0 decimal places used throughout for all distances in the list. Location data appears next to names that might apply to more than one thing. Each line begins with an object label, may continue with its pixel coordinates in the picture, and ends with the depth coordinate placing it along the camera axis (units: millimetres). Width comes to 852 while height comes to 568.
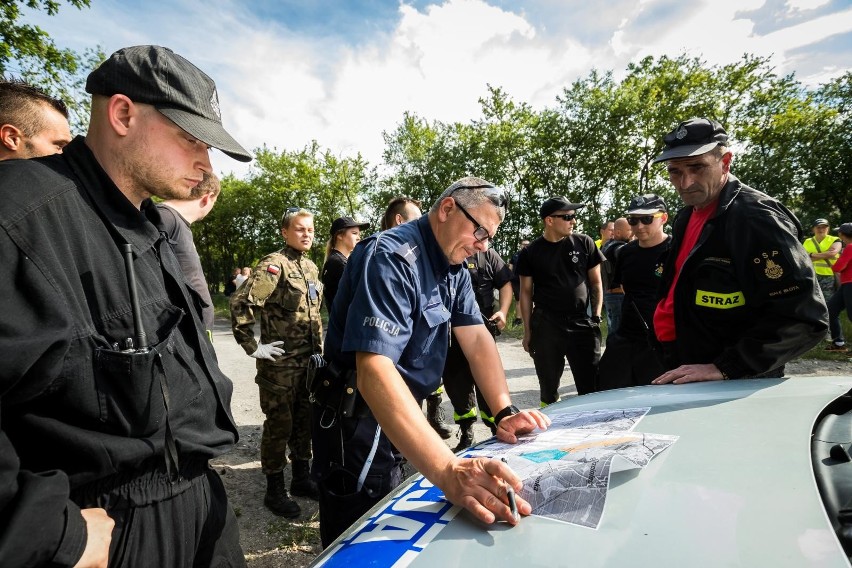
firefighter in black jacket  1930
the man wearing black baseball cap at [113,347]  815
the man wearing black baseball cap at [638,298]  3514
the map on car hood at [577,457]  1015
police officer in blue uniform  1466
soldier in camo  3391
